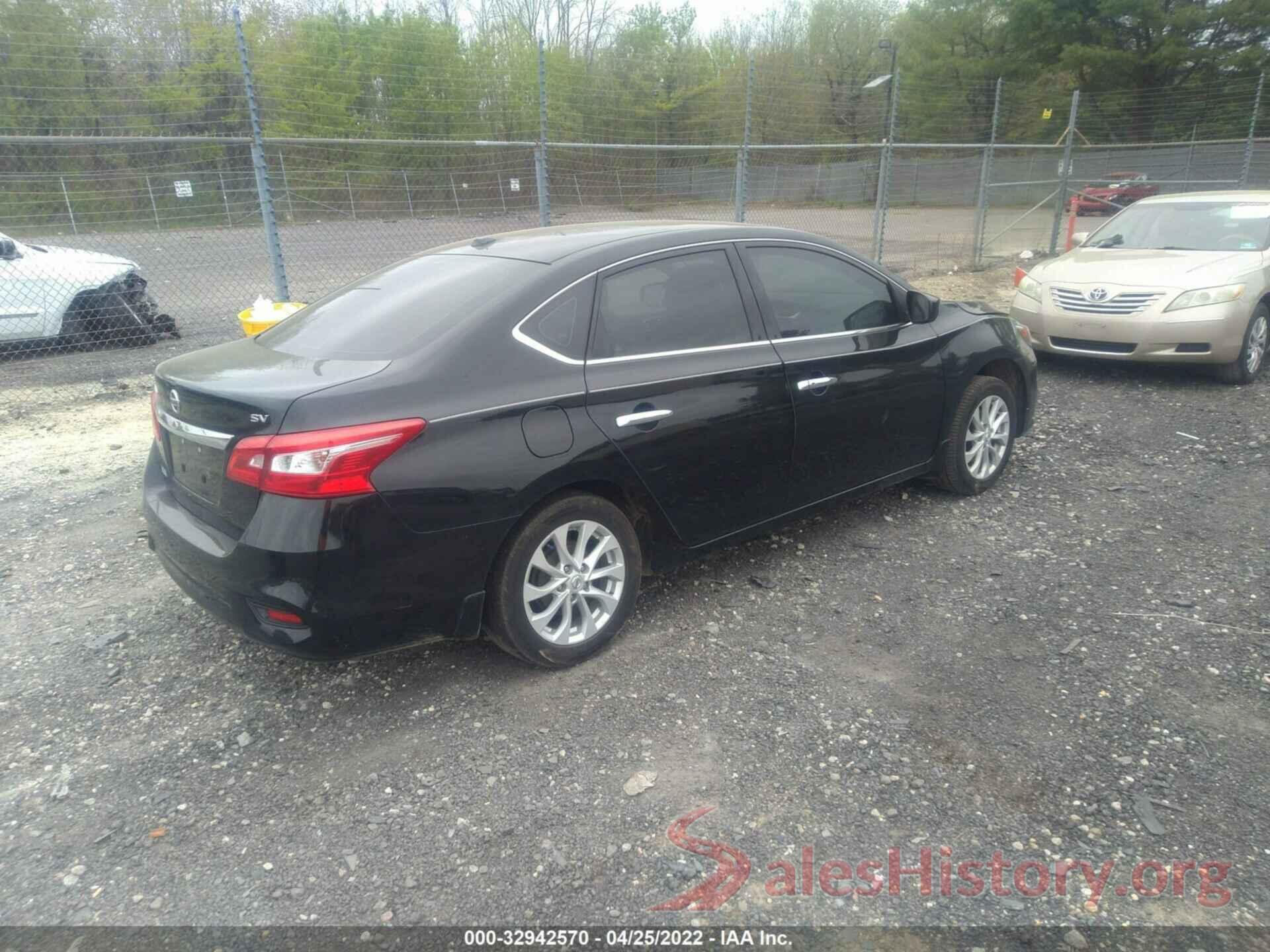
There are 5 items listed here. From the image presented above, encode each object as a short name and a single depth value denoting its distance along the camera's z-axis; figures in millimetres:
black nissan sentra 2729
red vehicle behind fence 19422
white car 8555
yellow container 5652
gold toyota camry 6840
